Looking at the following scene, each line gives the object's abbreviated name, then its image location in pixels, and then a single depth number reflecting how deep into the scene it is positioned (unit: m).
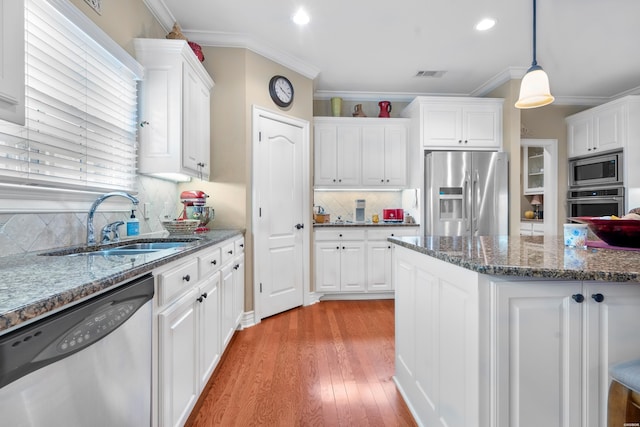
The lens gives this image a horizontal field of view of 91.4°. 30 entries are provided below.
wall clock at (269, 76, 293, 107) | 3.22
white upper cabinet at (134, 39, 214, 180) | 2.21
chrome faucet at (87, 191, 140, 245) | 1.62
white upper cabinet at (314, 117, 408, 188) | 4.02
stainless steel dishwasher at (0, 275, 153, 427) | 0.60
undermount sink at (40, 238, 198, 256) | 1.47
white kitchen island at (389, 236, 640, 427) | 1.02
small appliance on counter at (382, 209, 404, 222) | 4.18
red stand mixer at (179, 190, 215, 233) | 2.56
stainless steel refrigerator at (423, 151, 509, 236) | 3.69
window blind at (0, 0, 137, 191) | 1.32
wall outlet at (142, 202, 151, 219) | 2.34
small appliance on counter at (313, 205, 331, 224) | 4.03
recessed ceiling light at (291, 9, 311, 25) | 2.63
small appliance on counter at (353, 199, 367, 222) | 4.21
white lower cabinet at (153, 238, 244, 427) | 1.25
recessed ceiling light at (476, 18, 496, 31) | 2.74
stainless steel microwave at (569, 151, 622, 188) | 3.86
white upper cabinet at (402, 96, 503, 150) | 3.84
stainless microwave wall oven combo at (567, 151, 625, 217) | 3.85
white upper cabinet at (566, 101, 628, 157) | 3.84
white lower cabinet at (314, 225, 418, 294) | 3.78
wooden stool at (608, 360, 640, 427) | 0.92
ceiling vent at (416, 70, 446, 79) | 3.74
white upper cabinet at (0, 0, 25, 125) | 0.81
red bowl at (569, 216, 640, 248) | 1.36
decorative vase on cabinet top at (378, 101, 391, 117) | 4.26
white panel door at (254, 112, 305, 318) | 3.10
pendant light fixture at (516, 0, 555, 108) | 1.98
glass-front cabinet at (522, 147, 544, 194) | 5.10
